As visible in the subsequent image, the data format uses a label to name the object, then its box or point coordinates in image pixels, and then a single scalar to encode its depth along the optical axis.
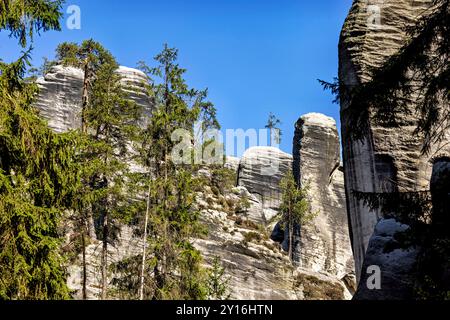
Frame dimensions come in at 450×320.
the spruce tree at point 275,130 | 86.00
